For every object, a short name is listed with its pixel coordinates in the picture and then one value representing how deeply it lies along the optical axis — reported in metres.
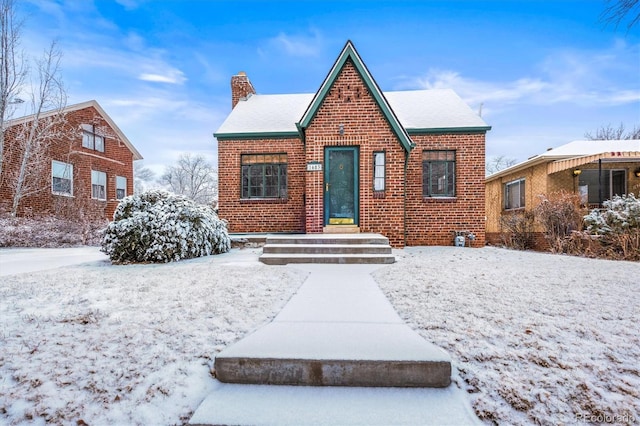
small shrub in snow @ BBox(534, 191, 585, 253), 9.36
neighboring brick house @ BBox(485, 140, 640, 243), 12.40
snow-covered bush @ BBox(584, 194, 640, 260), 7.87
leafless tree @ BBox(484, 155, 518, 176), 43.50
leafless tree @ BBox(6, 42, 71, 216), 14.31
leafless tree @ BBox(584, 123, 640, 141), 28.95
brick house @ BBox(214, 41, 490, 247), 9.04
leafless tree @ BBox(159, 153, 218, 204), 40.41
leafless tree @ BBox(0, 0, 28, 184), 13.98
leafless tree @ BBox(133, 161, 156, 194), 42.41
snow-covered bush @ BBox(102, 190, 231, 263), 6.96
